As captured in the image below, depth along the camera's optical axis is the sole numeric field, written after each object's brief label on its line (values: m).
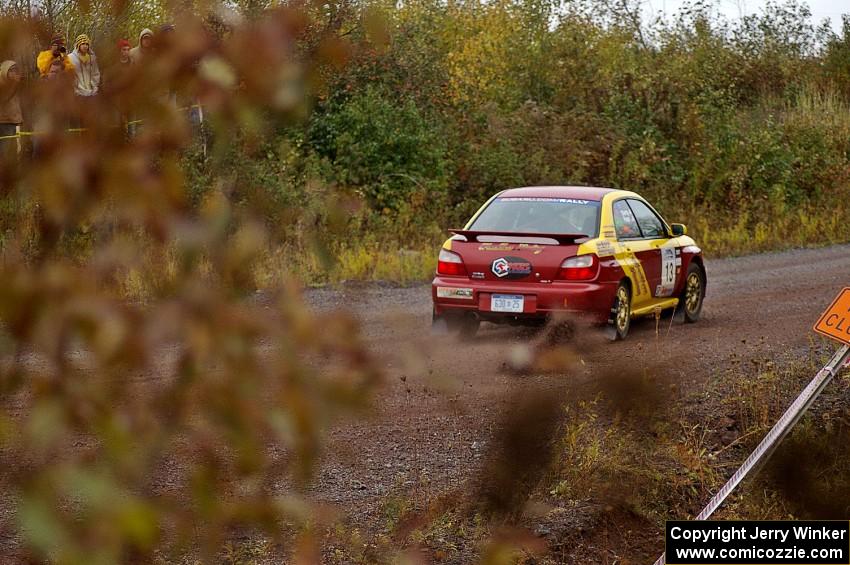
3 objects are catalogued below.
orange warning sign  38.26
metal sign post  35.89
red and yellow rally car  44.06
